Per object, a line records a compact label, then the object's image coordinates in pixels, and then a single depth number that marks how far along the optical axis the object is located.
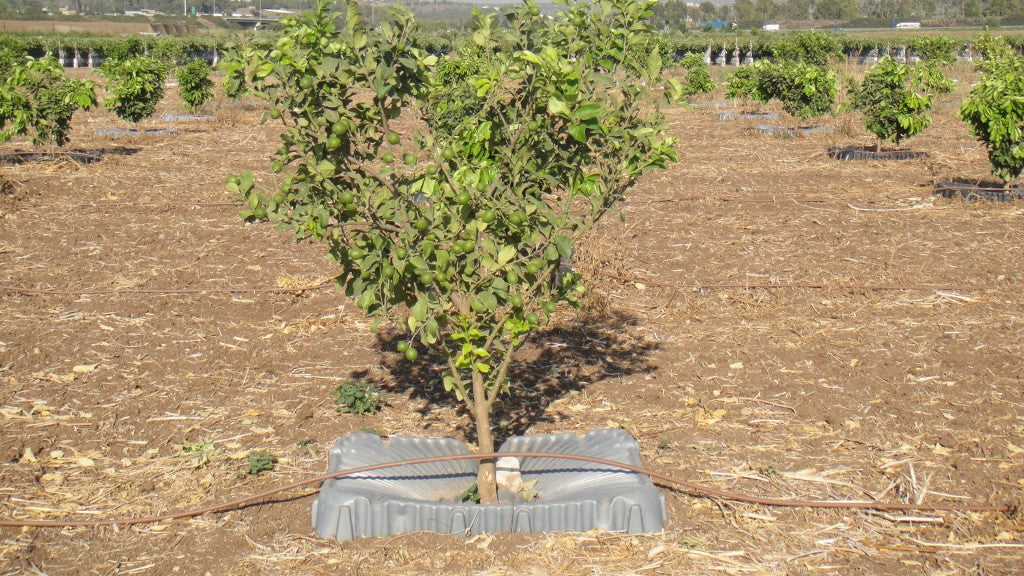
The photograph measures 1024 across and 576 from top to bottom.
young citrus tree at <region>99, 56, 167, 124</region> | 14.77
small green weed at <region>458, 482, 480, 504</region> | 4.01
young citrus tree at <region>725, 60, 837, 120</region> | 15.93
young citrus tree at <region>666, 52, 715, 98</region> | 20.41
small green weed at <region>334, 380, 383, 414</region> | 4.87
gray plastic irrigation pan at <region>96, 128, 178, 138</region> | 15.21
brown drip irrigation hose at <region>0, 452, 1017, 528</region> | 3.80
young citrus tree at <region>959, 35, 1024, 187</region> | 9.48
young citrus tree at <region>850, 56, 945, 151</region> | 12.24
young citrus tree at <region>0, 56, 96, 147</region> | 11.62
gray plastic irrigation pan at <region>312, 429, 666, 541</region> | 3.73
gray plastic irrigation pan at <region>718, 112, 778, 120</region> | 17.97
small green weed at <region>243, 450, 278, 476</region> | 4.26
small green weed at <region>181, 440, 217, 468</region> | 4.37
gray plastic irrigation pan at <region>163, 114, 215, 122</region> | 17.89
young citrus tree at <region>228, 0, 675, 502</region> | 3.51
